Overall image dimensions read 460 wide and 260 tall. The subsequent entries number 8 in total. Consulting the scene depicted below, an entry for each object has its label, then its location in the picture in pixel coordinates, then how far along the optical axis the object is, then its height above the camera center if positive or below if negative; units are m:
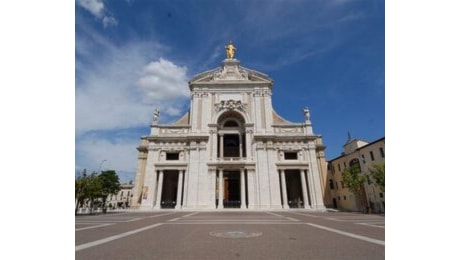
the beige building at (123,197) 76.69 +3.59
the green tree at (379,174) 24.84 +3.27
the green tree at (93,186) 27.69 +2.40
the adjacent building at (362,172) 31.25 +4.27
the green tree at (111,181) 48.41 +5.41
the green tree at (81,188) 26.73 +2.15
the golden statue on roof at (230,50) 46.06 +27.66
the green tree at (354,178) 30.36 +3.46
